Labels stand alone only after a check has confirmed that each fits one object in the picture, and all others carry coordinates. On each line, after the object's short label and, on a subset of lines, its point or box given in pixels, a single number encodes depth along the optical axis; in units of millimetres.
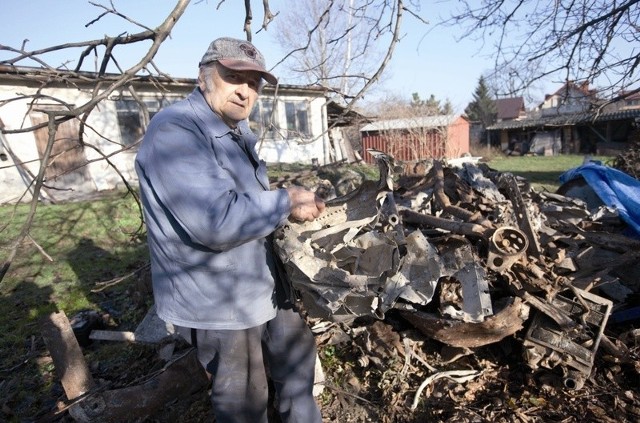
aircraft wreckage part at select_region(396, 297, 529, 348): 2486
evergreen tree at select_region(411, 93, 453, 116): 20750
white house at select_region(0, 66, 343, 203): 10406
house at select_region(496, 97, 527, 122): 48344
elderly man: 1481
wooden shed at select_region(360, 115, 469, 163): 18125
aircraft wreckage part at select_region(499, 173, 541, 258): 2779
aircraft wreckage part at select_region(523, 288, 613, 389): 2473
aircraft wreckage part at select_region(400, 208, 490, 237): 2727
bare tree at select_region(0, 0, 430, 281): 1497
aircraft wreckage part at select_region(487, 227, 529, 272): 2393
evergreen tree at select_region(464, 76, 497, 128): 44438
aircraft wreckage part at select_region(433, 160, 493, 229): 3170
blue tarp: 4340
